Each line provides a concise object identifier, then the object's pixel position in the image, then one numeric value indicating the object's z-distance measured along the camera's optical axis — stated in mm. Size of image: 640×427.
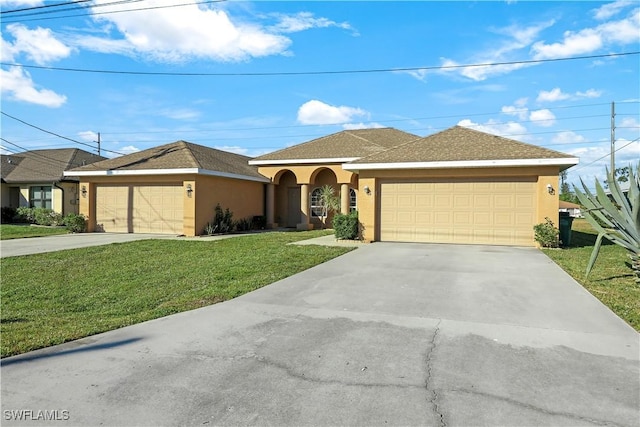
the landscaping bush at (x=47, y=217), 24100
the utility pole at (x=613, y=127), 33938
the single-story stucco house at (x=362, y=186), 14141
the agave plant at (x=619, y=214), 7754
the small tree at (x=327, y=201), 22172
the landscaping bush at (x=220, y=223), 18442
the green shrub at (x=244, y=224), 20650
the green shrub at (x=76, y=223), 19328
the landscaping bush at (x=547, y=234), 13281
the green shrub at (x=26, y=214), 25628
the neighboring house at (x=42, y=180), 26016
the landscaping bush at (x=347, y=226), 15438
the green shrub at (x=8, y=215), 26422
